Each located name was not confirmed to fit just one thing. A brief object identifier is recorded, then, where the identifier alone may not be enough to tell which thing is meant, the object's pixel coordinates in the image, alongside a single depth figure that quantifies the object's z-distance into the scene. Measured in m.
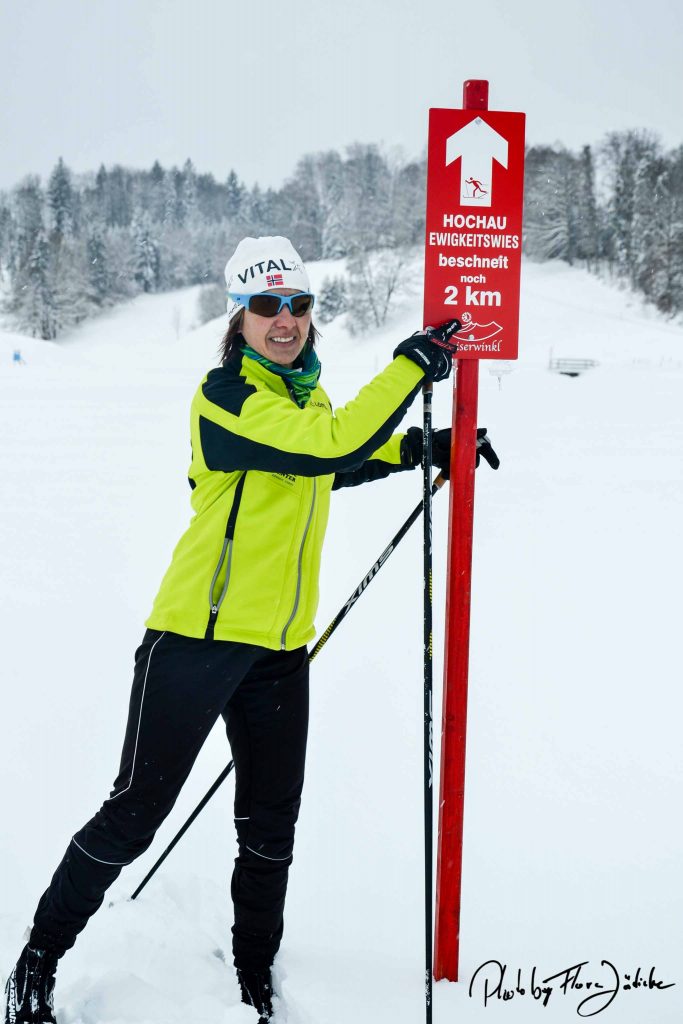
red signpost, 2.07
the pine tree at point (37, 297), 57.84
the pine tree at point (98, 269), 66.44
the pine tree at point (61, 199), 77.25
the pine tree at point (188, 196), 92.62
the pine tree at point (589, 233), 48.34
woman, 1.87
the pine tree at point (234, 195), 98.00
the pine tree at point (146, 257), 74.56
